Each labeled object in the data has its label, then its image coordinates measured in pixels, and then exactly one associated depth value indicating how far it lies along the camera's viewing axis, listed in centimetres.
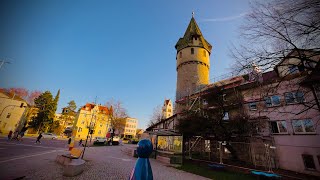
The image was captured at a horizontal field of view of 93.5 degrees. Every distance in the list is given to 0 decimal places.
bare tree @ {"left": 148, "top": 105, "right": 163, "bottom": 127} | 5473
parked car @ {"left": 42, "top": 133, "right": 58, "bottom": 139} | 3854
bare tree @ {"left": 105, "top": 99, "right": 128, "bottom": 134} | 4128
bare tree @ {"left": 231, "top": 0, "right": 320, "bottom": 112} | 523
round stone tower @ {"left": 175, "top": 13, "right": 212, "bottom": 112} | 2986
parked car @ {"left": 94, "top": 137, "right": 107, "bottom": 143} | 3366
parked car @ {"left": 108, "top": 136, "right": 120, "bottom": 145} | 3728
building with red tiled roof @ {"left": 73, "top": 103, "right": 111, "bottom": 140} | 5431
